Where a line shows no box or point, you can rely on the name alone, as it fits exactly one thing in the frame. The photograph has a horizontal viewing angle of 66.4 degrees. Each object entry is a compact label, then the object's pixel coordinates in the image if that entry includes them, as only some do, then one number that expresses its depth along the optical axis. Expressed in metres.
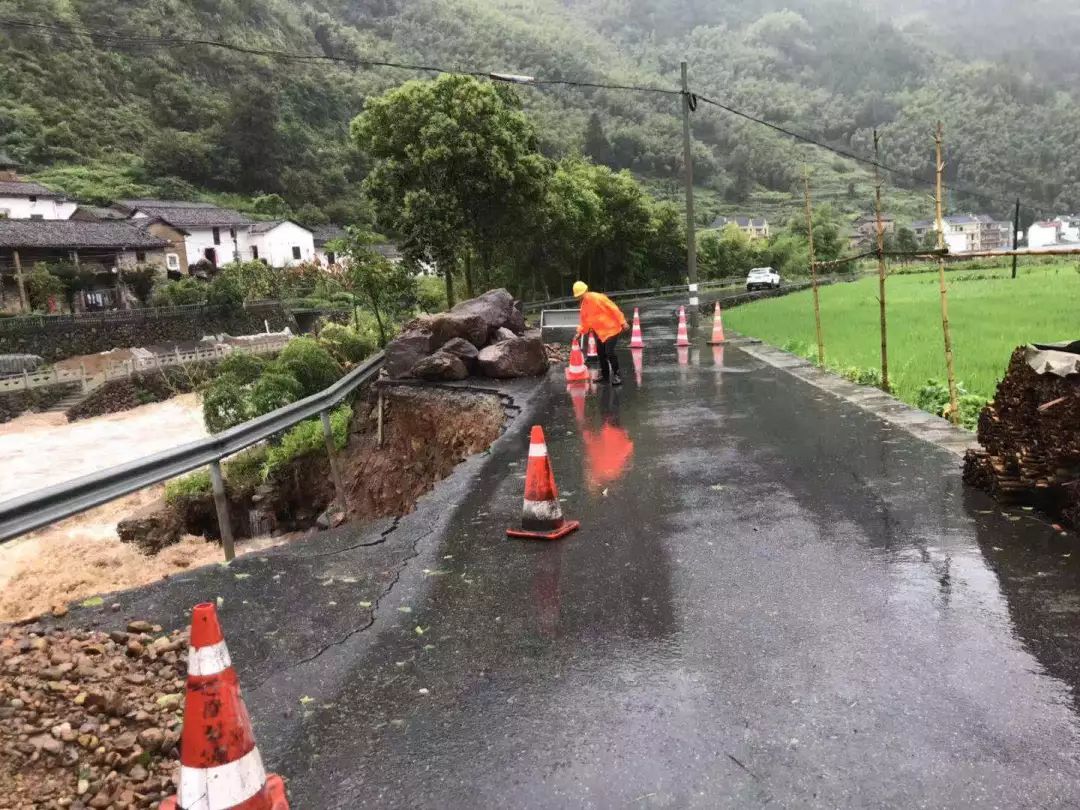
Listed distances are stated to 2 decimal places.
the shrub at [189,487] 15.24
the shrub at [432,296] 32.97
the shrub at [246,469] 14.75
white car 45.44
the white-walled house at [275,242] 68.44
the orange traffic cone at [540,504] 5.88
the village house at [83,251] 43.25
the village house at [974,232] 110.06
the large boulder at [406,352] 14.91
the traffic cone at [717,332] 17.91
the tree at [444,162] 21.88
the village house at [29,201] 57.84
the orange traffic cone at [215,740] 2.53
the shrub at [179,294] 47.22
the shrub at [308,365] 16.47
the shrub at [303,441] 14.58
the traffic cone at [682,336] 17.77
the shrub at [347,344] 20.09
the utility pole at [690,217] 21.58
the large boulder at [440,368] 14.23
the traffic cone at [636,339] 18.11
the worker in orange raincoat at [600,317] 12.21
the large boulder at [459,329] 15.33
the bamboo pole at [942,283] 8.44
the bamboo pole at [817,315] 13.82
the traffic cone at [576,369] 13.32
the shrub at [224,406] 15.86
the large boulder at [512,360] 14.55
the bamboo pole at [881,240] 10.42
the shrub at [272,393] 15.14
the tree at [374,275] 20.28
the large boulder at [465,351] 14.71
